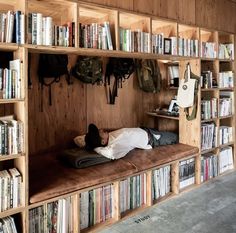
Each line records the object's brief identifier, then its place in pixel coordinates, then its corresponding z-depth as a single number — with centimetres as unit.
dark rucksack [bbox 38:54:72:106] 295
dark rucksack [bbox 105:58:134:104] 347
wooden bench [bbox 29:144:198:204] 227
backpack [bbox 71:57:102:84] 321
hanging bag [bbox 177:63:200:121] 344
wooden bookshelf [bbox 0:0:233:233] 207
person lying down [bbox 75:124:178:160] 300
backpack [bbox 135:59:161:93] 377
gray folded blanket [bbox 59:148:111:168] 273
